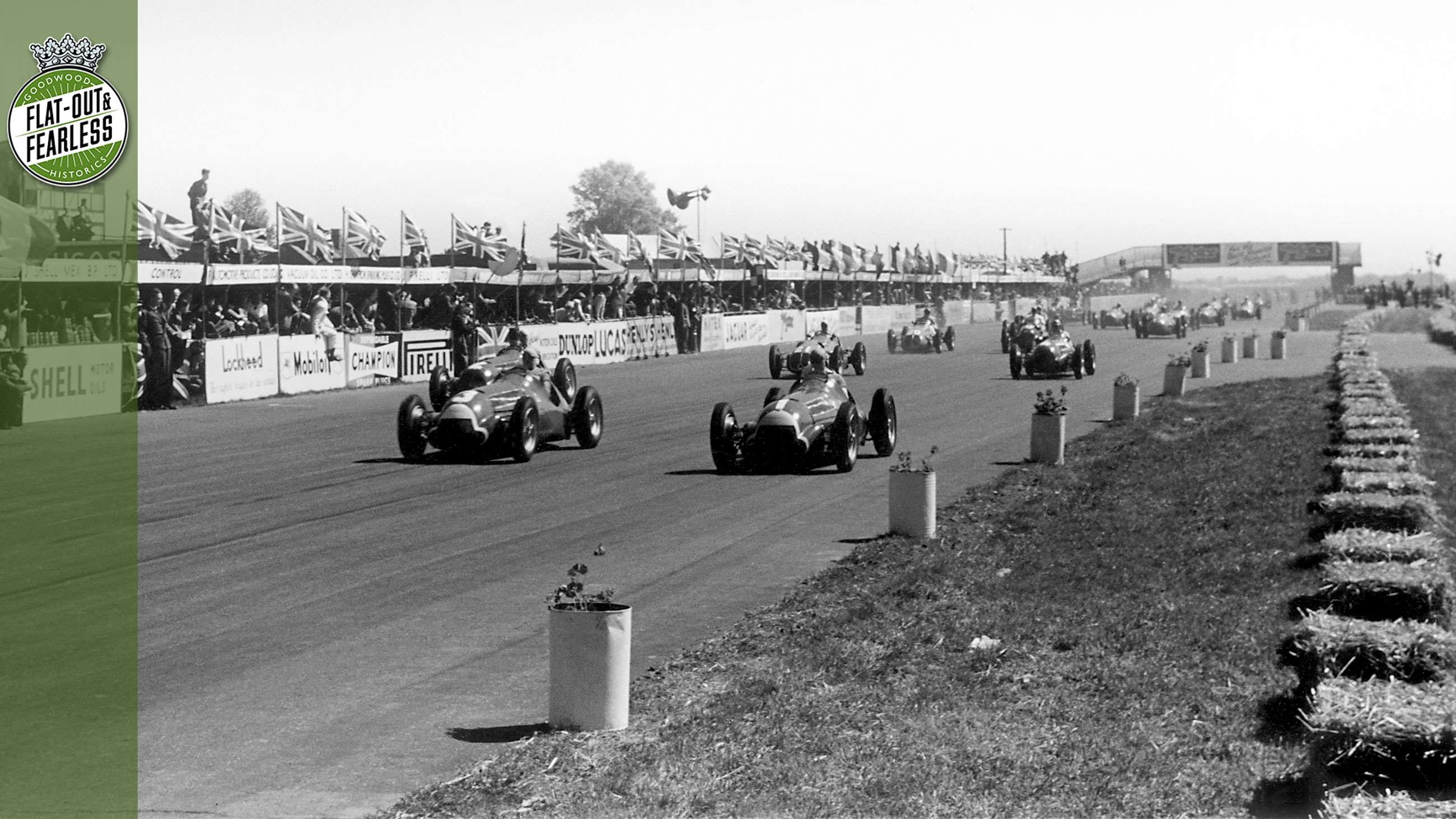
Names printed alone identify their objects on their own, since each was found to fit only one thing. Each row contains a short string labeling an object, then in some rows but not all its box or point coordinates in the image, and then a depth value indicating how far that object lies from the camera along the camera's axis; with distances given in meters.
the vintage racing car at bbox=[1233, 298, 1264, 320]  91.00
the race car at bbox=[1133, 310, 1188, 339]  63.69
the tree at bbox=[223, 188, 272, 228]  119.19
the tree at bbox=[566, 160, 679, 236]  138.50
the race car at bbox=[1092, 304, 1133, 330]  77.44
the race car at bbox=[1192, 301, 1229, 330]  79.00
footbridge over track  142.88
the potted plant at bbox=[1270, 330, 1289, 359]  46.56
